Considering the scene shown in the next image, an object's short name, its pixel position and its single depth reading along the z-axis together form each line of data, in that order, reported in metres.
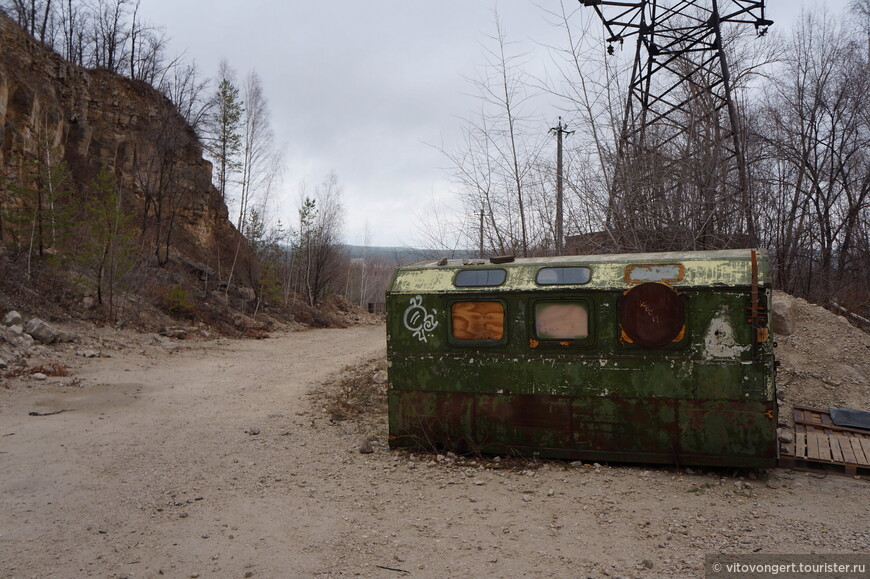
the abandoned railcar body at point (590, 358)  4.97
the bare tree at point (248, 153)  30.39
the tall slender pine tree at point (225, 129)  29.69
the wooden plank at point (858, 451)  5.17
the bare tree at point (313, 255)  35.75
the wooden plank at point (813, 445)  5.33
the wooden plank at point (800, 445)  5.37
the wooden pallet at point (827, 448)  5.19
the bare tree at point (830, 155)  18.14
